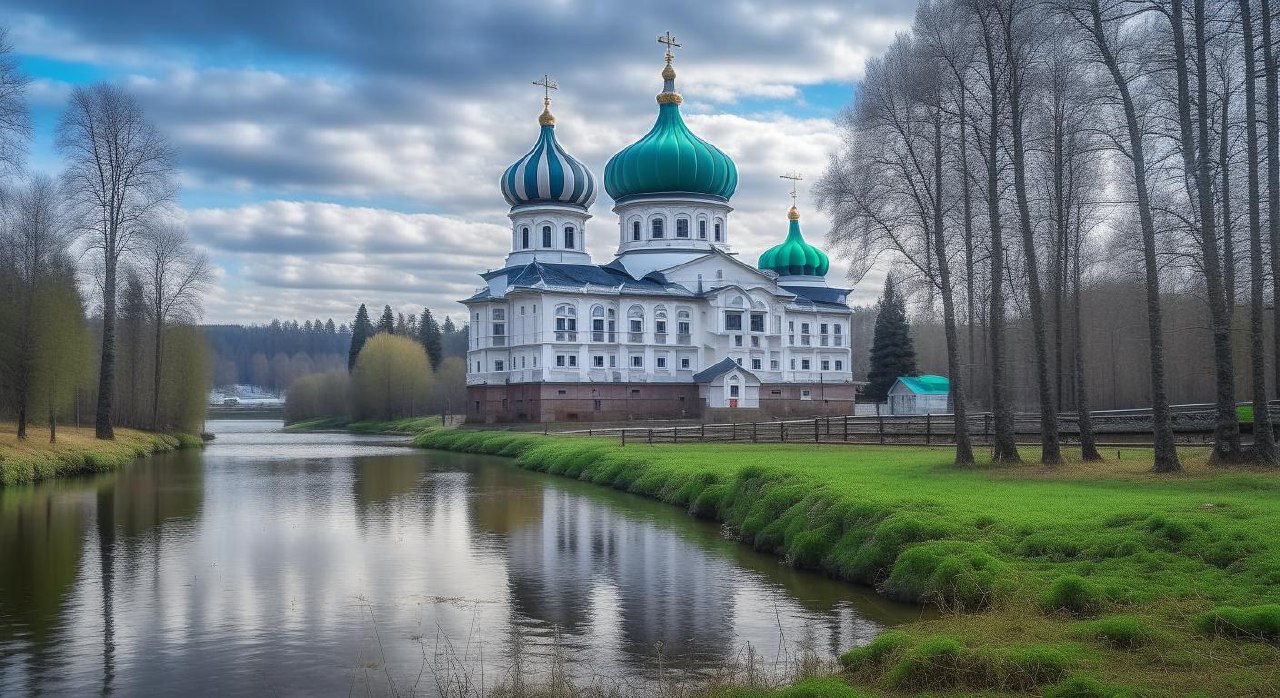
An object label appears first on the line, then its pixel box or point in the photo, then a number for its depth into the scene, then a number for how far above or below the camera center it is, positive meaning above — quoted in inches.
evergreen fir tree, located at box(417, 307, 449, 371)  4424.2 +279.0
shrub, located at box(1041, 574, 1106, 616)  473.4 -87.4
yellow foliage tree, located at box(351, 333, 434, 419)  3678.6 +98.8
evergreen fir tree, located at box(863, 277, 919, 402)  2972.4 +131.6
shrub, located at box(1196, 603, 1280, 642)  399.2 -84.7
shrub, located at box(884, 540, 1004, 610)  532.4 -89.8
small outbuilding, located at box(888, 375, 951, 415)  2682.1 +7.8
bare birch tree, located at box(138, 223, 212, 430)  2176.4 +223.8
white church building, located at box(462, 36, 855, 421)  2524.6 +222.3
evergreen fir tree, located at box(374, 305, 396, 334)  4525.1 +350.1
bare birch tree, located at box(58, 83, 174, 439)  1744.6 +363.5
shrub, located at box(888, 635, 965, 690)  392.5 -97.0
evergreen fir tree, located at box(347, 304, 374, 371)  4527.6 +307.1
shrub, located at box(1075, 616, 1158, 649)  408.8 -89.4
